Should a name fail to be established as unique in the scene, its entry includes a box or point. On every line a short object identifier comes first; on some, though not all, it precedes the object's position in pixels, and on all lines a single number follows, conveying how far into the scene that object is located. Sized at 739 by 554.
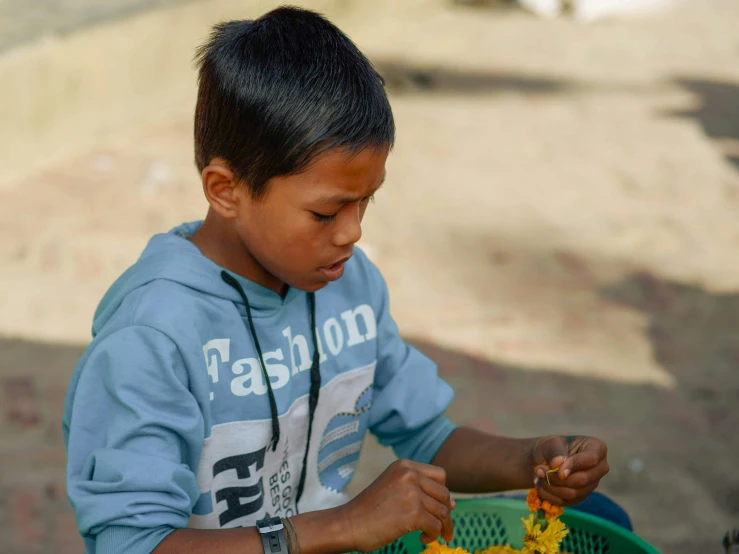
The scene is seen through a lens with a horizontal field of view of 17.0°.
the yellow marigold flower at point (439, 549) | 1.94
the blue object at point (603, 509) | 2.14
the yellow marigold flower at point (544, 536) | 1.98
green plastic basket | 2.08
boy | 1.88
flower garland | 1.98
